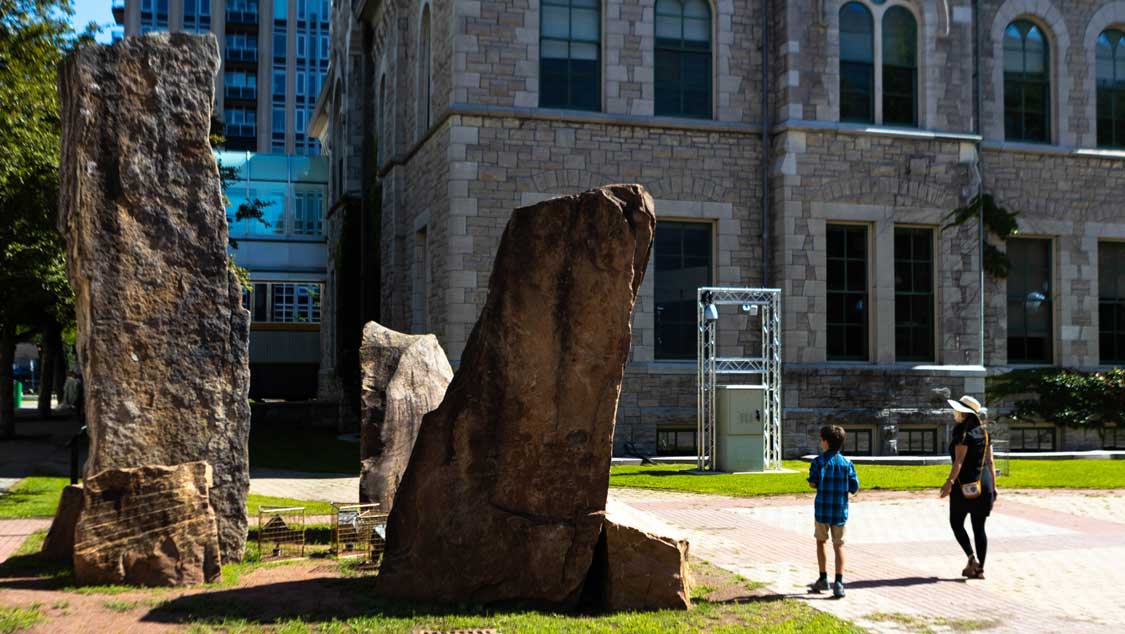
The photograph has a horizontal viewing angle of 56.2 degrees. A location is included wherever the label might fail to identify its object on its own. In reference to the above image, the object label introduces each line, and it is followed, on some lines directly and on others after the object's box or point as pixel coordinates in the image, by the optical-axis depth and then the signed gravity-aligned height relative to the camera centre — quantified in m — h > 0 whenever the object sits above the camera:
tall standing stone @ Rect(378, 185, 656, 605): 7.16 -0.51
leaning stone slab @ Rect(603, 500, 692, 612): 7.16 -1.44
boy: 7.93 -1.00
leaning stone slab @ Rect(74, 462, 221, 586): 7.46 -1.25
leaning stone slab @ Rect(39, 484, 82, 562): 8.41 -1.39
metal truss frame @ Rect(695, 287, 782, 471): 17.42 -0.20
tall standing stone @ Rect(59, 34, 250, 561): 8.05 +0.70
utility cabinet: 17.22 -1.11
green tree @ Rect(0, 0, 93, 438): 14.03 +3.22
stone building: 19.59 +3.66
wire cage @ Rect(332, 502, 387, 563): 9.25 -1.52
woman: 8.77 -1.04
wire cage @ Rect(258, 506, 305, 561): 9.15 -1.62
